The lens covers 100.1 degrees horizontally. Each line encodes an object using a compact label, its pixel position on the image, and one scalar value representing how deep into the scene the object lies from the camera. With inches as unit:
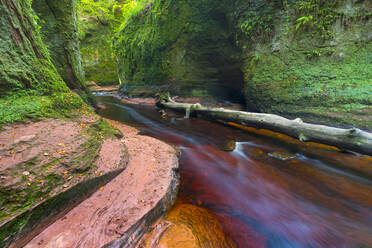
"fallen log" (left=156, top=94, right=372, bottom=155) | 115.5
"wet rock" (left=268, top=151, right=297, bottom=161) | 141.6
